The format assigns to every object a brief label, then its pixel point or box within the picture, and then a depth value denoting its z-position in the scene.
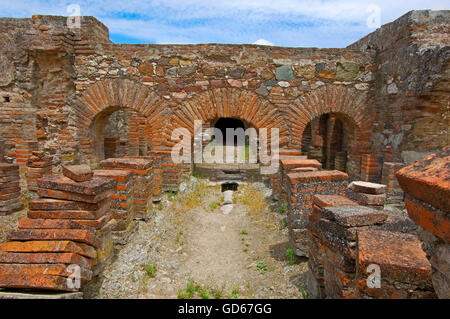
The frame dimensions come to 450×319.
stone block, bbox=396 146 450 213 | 1.01
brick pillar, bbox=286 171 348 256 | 3.52
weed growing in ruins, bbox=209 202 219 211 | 5.37
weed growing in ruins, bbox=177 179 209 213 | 5.23
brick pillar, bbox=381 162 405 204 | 5.32
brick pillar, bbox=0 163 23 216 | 5.33
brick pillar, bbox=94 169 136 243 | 3.68
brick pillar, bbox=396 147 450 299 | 1.03
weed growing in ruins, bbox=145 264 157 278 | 3.24
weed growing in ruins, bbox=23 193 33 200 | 6.00
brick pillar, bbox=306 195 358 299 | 2.41
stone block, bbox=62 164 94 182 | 2.61
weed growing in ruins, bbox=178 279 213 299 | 2.92
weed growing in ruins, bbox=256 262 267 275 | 3.40
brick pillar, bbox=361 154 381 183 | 6.17
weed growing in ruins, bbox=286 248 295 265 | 3.42
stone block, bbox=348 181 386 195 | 2.83
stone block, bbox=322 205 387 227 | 1.95
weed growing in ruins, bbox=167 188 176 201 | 5.45
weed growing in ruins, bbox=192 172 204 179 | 6.82
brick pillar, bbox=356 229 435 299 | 1.45
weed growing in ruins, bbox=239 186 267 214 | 5.22
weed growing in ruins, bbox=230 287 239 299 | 2.94
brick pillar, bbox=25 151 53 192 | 5.98
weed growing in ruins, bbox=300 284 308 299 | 2.79
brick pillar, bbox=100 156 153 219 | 4.17
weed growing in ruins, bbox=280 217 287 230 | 4.49
